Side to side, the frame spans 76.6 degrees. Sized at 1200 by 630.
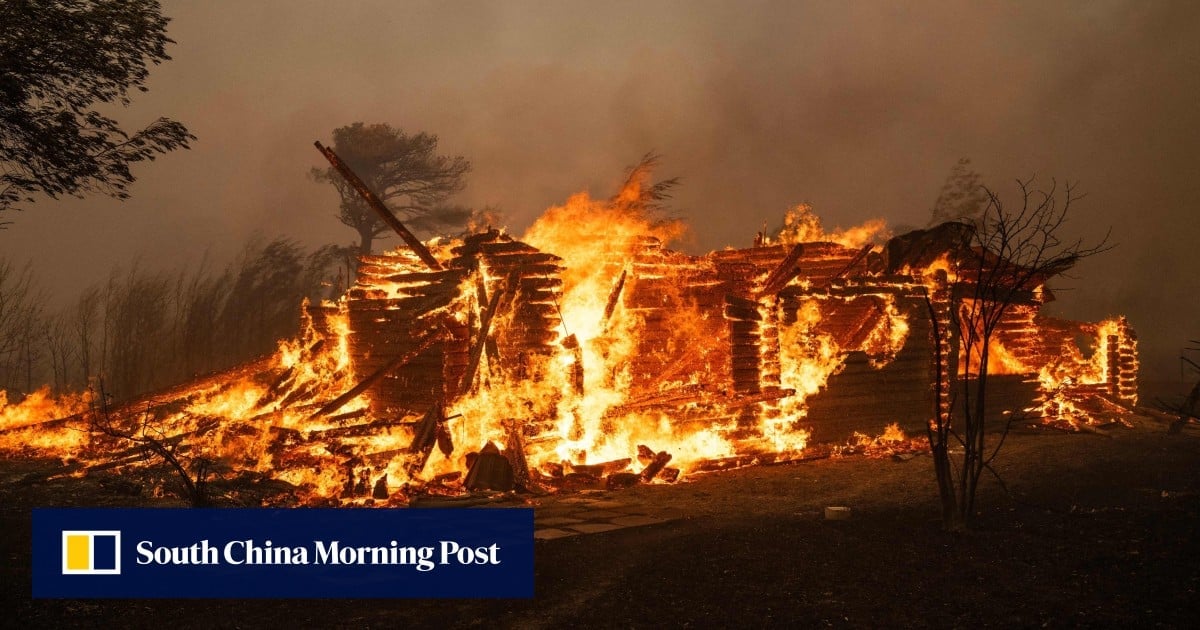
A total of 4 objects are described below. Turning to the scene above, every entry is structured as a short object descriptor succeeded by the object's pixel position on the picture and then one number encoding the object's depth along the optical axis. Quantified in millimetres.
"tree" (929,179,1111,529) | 7438
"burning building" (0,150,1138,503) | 11922
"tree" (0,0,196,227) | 8695
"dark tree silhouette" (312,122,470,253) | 31672
